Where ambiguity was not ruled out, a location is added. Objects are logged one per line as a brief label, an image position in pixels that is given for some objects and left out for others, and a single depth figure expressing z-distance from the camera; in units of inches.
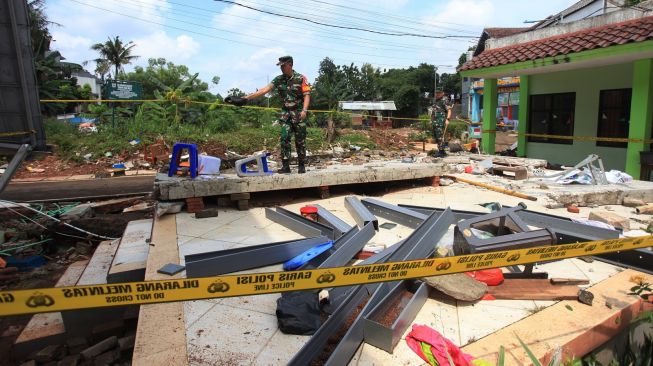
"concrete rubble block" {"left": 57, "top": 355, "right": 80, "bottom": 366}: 115.4
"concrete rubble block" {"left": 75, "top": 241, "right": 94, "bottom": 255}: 212.2
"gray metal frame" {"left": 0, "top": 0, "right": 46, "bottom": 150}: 179.3
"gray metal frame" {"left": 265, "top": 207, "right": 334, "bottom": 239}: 169.6
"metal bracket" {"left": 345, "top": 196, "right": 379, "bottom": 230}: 183.0
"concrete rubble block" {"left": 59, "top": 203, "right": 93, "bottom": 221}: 239.0
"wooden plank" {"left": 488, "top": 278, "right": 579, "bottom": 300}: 117.0
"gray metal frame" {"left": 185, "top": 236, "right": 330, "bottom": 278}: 128.6
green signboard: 565.0
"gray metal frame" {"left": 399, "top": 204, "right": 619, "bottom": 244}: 158.2
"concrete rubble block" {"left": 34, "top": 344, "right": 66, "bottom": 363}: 123.1
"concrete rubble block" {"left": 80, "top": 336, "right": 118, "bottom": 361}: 119.3
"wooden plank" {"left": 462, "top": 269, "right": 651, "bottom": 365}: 94.2
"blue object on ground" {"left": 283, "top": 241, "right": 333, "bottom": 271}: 135.6
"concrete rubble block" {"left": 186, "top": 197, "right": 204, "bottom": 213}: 207.8
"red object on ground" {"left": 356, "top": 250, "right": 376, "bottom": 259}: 151.6
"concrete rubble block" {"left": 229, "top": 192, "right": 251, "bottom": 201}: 217.3
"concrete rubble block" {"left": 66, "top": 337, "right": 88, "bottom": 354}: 128.5
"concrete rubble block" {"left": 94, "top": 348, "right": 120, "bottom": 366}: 115.8
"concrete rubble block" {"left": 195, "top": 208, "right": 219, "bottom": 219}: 199.9
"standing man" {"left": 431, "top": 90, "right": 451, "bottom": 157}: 443.5
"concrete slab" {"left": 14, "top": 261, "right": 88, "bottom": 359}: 128.3
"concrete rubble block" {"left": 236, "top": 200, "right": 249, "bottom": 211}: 218.2
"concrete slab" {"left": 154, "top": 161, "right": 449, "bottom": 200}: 204.7
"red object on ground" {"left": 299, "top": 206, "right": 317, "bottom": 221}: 201.3
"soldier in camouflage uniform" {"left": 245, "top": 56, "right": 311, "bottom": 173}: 247.4
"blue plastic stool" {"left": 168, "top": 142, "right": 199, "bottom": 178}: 214.4
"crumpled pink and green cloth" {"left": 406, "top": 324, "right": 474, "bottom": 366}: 88.8
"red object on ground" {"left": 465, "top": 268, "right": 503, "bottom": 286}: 123.6
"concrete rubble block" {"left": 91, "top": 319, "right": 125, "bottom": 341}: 133.5
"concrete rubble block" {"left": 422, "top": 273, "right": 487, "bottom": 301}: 113.7
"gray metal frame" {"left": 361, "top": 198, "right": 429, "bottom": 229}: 193.0
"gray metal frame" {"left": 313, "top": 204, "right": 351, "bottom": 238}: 171.8
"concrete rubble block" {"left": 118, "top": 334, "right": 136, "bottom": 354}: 121.4
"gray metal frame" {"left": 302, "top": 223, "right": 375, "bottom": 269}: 135.6
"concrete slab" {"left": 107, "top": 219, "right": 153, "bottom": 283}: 140.1
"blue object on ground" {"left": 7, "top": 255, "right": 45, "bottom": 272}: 191.8
